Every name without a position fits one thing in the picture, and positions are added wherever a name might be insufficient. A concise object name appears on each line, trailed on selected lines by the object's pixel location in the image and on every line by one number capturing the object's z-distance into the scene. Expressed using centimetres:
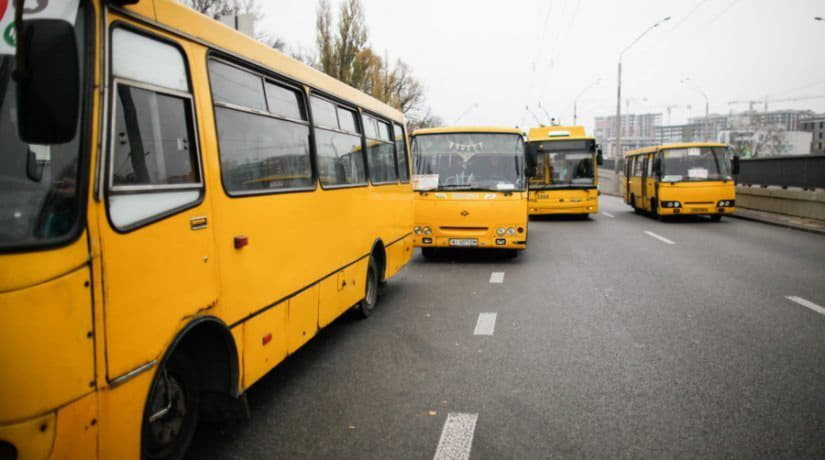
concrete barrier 1953
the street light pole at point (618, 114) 3984
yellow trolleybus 2238
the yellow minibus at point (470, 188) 1230
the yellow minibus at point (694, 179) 2062
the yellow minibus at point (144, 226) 254
